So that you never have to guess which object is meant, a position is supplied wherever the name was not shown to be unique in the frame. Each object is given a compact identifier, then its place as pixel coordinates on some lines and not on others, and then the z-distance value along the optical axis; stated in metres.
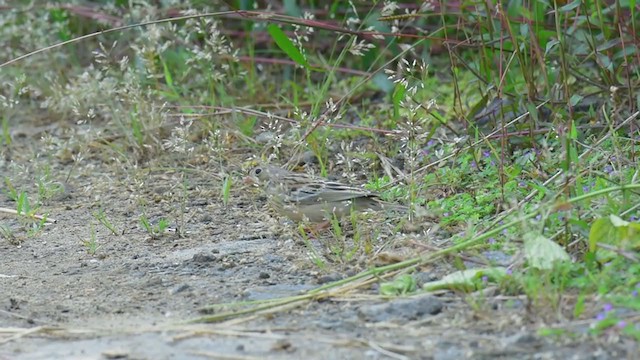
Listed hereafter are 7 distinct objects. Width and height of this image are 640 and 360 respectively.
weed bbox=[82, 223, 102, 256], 11.09
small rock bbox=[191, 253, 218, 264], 10.34
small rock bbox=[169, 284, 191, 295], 9.42
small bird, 10.87
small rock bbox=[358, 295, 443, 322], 8.17
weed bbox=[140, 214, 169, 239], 11.34
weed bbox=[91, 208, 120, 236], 11.62
